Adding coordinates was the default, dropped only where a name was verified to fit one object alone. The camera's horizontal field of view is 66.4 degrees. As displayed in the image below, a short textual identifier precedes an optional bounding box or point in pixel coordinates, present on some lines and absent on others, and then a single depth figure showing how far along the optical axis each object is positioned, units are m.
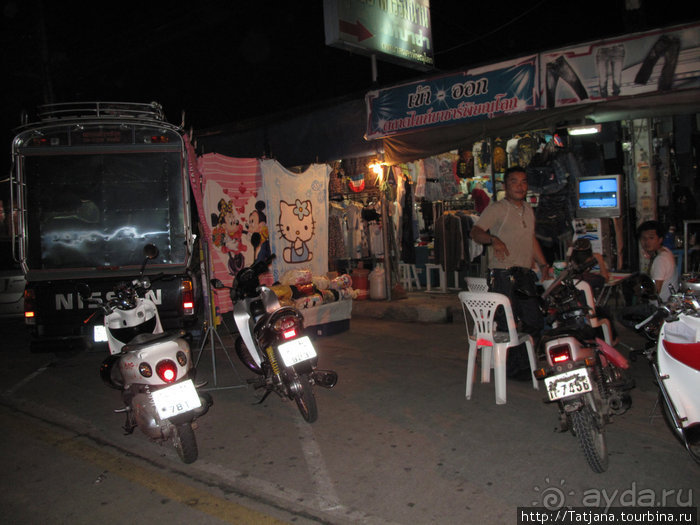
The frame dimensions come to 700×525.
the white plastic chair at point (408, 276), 12.70
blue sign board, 8.80
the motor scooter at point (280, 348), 4.84
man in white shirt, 5.70
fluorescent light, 8.67
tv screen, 8.66
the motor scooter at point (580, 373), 3.59
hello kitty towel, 9.23
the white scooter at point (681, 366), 3.29
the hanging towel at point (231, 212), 8.00
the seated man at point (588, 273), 6.07
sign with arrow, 9.79
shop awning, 7.94
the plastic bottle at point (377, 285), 11.23
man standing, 5.53
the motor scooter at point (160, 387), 4.12
